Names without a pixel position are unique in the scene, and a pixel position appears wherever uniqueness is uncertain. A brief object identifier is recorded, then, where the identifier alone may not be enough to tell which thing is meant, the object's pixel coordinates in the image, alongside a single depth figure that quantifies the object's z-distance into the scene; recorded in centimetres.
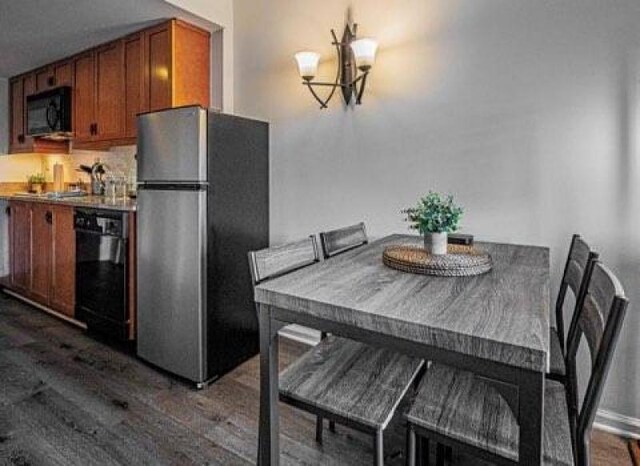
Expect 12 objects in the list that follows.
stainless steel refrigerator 221
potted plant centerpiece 144
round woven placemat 131
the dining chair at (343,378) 114
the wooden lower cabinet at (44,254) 314
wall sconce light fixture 244
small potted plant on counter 462
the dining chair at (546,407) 88
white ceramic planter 148
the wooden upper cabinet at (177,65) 286
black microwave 373
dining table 79
